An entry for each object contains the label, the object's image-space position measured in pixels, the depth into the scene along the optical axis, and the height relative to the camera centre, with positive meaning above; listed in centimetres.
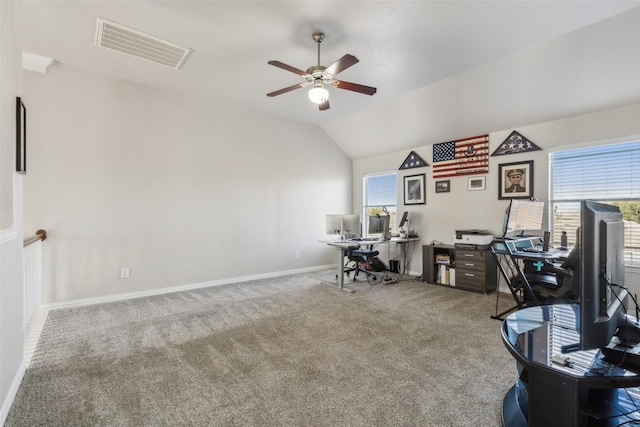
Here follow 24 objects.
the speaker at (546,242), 338 -38
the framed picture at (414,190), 575 +38
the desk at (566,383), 113 -69
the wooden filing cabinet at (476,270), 449 -96
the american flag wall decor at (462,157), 488 +91
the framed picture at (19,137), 221 +56
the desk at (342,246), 473 -59
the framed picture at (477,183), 488 +44
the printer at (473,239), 457 -47
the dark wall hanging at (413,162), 575 +94
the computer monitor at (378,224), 534 -27
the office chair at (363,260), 518 -96
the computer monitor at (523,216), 390 -10
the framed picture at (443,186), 538 +42
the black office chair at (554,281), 255 -77
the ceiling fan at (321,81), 289 +136
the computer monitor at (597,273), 103 -23
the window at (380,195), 634 +31
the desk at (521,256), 311 -50
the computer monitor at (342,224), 518 -27
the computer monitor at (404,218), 577 -18
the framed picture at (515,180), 436 +44
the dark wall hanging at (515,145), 435 +97
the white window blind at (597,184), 353 +32
